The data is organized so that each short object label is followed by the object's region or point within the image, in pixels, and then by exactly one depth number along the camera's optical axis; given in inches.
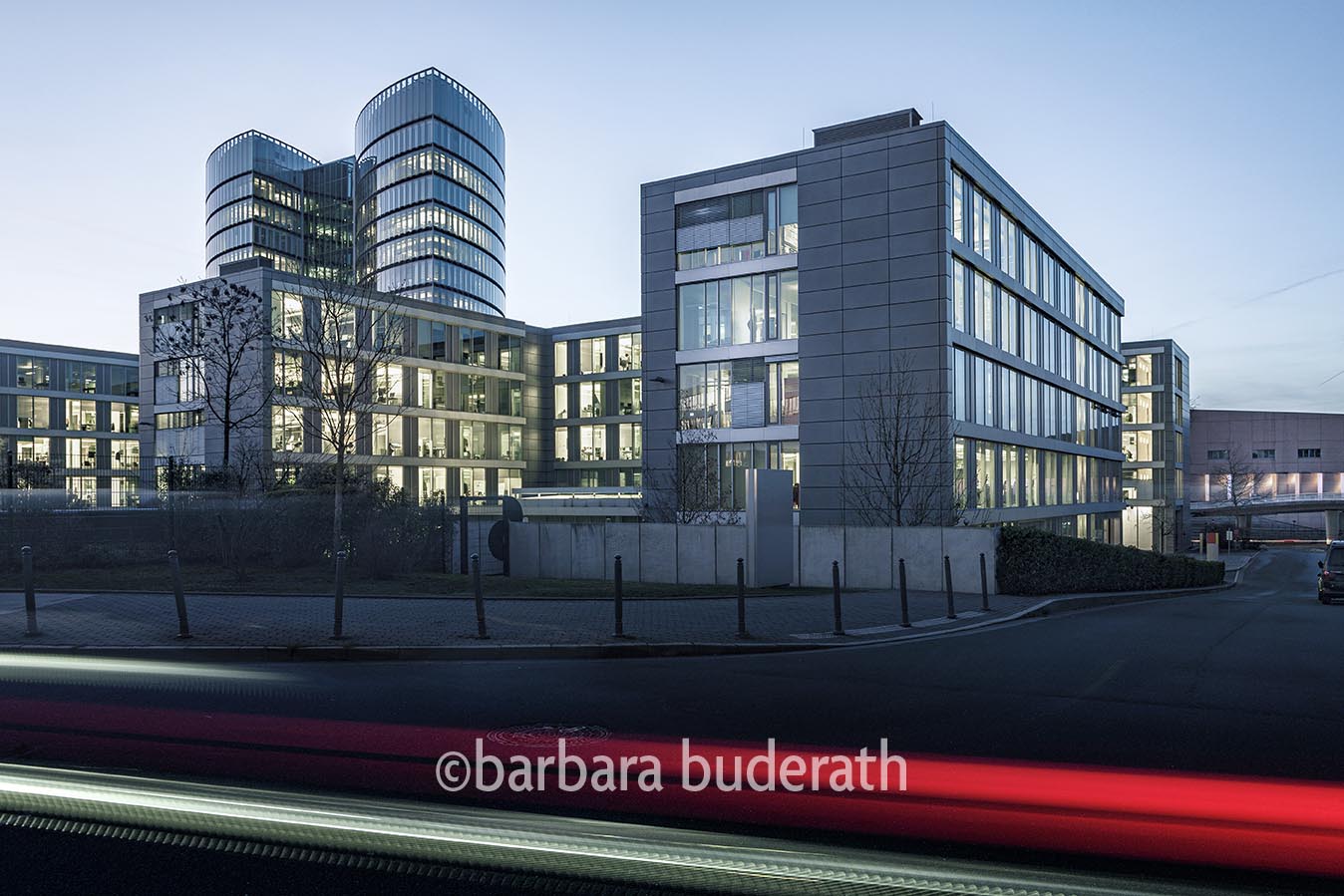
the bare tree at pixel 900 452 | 1100.5
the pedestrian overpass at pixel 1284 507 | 3134.8
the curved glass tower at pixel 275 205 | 4067.4
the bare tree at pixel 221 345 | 1065.5
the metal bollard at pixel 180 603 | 402.0
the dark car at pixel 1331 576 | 905.5
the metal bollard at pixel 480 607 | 409.4
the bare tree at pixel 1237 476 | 3410.4
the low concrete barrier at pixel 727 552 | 729.0
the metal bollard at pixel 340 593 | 403.5
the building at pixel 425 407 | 1784.0
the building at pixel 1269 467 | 3400.6
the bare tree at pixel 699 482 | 1126.4
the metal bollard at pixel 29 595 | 408.2
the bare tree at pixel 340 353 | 747.4
